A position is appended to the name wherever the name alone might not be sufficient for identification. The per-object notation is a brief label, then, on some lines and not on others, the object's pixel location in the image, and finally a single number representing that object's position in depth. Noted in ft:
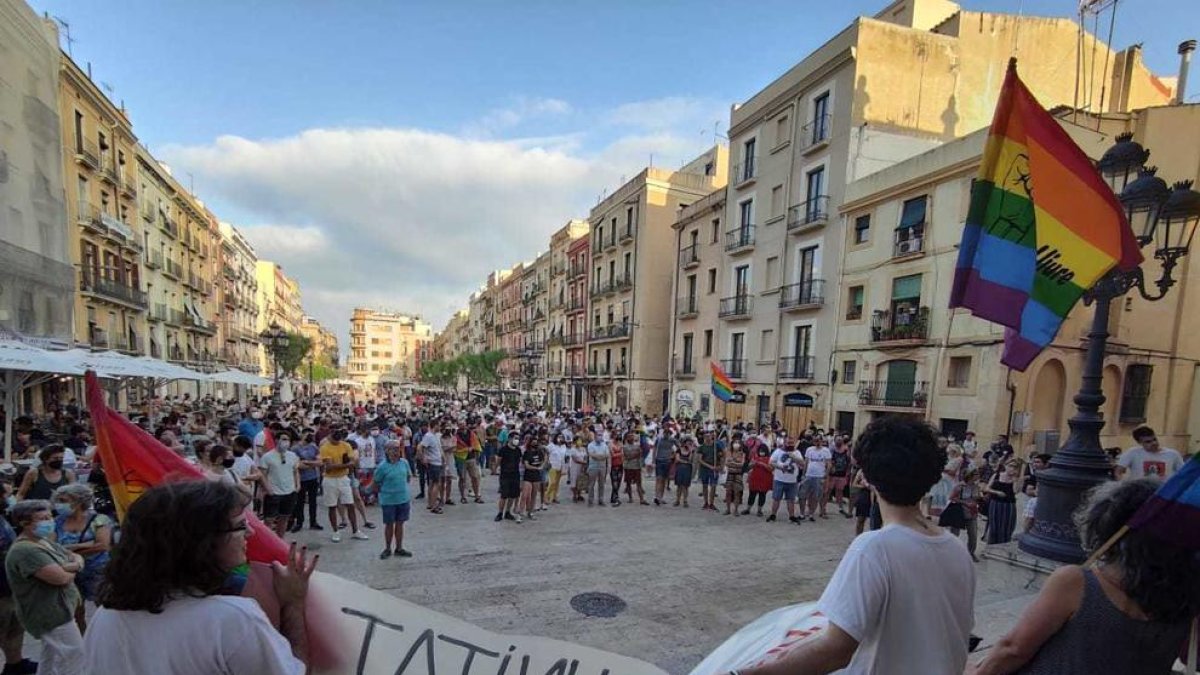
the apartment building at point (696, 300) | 88.56
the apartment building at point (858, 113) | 63.67
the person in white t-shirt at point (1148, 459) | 20.40
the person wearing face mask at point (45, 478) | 17.67
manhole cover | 17.92
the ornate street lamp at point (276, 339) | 61.05
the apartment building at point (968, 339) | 47.91
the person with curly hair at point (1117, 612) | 5.11
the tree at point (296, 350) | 153.69
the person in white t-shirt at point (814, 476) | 32.48
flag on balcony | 59.57
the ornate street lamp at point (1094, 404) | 14.57
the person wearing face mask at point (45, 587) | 11.22
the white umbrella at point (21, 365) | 27.53
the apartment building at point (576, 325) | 132.87
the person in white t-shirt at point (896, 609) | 5.17
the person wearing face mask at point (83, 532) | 13.44
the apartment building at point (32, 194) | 55.83
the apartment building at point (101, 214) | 71.46
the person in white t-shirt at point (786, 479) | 31.55
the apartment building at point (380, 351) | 375.66
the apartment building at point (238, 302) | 147.13
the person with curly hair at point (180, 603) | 4.45
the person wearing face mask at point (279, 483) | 23.76
